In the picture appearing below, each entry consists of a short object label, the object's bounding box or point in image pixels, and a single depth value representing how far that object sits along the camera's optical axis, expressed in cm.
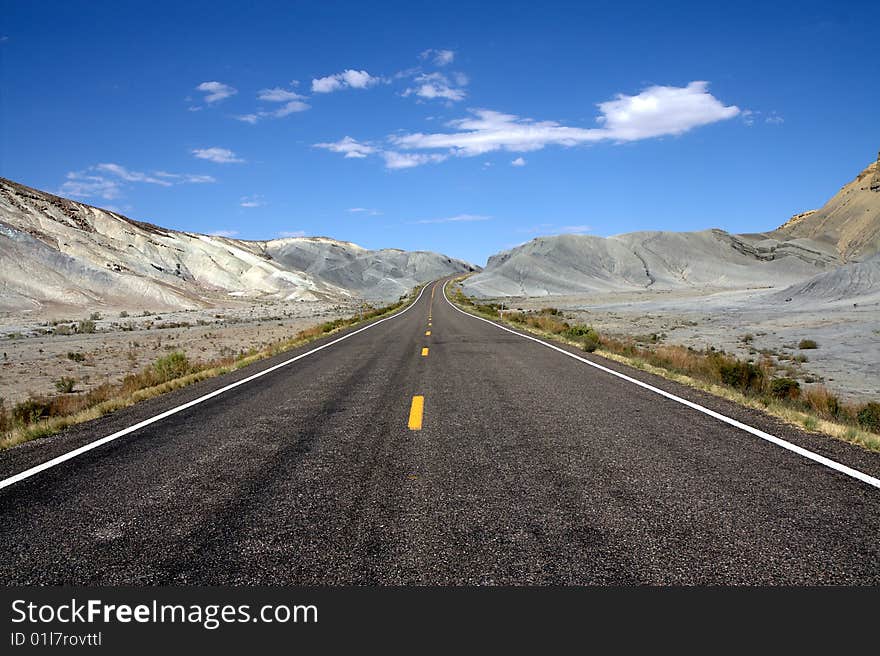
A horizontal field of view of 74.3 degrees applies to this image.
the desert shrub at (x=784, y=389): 1097
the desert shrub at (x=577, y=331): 2288
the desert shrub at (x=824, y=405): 902
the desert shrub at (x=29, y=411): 990
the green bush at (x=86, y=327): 3991
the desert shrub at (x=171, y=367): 1495
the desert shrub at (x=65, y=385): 1587
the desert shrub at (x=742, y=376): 1176
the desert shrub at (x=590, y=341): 1797
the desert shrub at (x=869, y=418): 820
